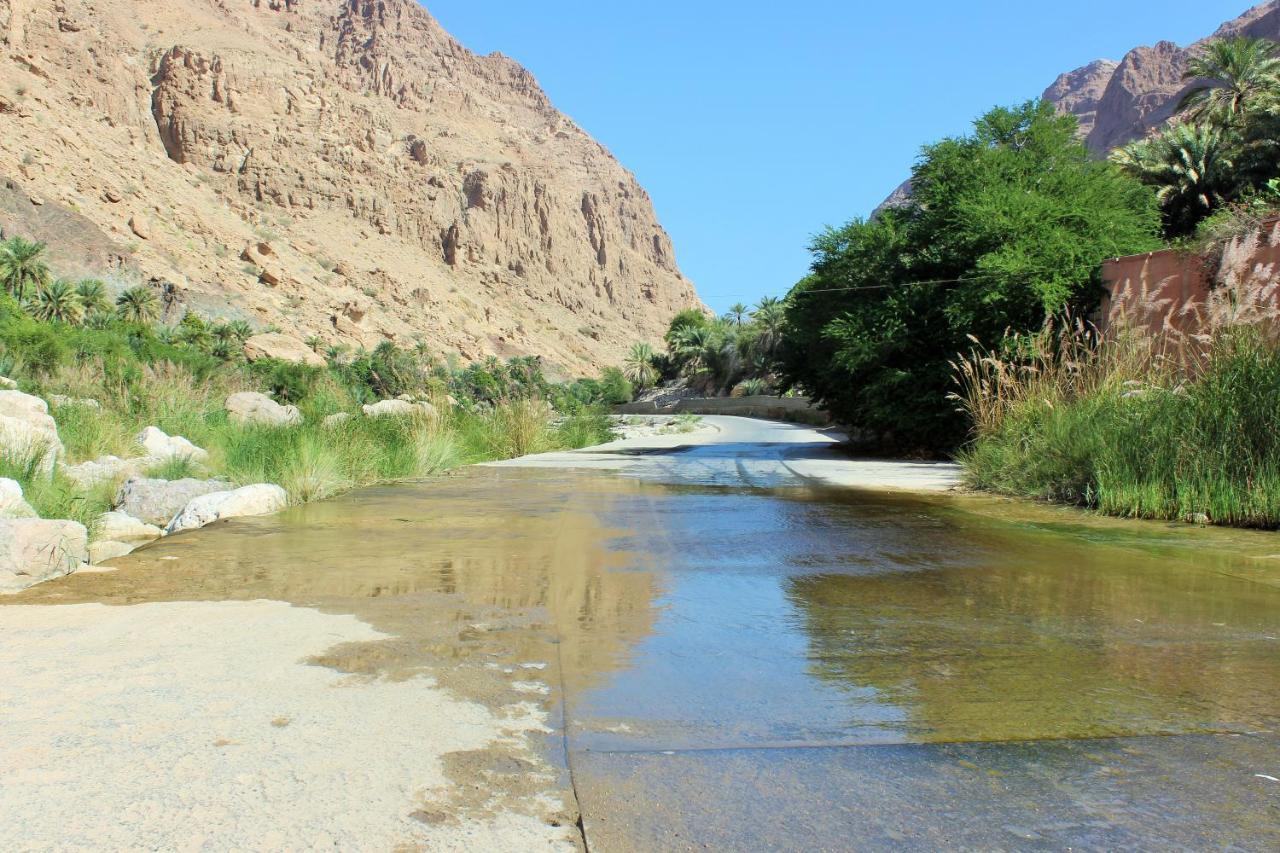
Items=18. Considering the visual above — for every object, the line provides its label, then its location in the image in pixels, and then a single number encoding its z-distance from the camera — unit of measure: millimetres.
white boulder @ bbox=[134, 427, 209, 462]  13633
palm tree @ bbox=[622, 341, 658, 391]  105438
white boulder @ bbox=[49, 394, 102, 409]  15353
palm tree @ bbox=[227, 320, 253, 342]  56688
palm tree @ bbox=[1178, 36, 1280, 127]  45188
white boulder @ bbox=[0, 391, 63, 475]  9914
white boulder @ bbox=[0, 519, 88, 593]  6191
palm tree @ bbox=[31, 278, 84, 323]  47744
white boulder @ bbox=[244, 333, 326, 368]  58000
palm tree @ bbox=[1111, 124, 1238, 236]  39781
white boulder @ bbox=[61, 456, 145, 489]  10725
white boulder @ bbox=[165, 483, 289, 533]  9375
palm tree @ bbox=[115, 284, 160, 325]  53562
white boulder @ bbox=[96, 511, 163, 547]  8648
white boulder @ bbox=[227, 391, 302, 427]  18220
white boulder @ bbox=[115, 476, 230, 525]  10109
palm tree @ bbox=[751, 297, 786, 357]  71250
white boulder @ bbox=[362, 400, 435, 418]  19297
